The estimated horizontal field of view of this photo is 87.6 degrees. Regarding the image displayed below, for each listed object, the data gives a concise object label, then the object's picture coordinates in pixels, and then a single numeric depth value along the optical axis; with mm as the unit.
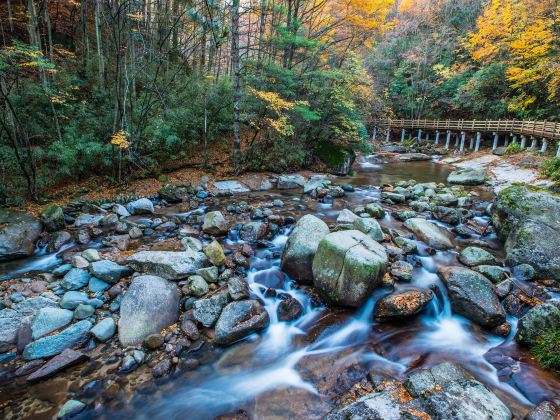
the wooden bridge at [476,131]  16906
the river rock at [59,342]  3664
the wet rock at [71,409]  3041
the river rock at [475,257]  5828
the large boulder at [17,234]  5723
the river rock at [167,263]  4996
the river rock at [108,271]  4906
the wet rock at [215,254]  5541
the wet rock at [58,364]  3406
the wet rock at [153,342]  3867
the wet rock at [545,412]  2885
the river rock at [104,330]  3945
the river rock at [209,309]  4309
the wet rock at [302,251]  5297
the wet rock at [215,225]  6895
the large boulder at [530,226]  5414
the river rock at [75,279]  4797
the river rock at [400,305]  4469
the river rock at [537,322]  3863
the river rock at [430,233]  6660
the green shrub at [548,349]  3564
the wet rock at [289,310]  4703
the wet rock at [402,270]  5254
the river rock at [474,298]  4371
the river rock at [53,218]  6738
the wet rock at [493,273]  5145
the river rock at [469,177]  12883
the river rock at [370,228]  6570
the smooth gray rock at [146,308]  4020
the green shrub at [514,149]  17888
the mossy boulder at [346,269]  4531
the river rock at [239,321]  4125
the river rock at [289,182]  11656
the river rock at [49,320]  3910
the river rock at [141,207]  8141
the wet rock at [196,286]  4746
